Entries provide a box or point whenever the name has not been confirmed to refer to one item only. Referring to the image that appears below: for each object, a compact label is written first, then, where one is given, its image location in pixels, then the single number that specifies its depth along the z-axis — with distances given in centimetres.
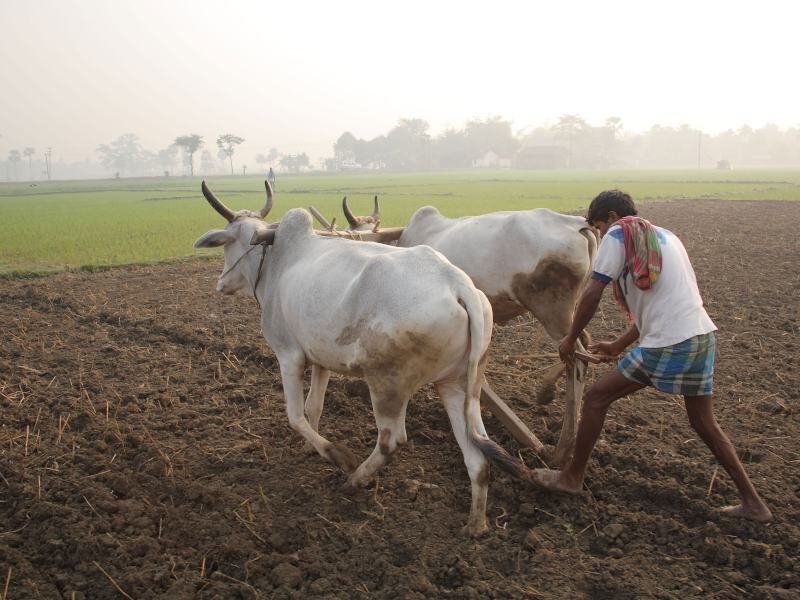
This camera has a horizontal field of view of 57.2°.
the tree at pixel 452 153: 12669
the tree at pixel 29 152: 16650
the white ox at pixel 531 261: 593
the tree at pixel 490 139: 12812
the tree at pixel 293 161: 14310
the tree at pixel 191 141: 11225
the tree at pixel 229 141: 11856
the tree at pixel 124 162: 18800
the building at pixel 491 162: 12888
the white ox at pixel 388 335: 409
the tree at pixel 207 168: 18958
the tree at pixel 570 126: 14175
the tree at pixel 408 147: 12850
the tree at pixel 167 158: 18525
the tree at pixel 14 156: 17112
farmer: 390
